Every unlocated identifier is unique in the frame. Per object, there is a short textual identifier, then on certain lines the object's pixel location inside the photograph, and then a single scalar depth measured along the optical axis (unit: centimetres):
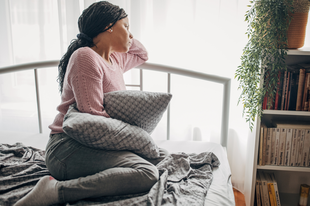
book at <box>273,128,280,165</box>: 130
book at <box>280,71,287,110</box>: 125
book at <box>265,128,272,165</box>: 131
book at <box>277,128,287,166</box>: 130
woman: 75
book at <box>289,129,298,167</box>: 129
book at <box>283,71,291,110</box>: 124
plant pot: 115
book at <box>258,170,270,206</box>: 139
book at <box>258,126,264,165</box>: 131
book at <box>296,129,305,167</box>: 128
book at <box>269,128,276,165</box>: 131
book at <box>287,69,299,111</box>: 124
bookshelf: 131
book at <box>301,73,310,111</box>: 123
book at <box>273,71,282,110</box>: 124
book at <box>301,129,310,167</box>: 128
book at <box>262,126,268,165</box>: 131
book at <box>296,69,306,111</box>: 123
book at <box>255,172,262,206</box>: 141
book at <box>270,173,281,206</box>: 137
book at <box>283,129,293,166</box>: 129
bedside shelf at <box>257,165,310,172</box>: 130
